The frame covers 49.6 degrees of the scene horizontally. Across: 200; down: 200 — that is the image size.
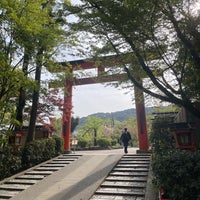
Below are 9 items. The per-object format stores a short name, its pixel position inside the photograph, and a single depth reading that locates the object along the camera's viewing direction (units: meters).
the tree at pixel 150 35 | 4.62
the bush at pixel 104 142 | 22.45
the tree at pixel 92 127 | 29.64
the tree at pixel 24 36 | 7.34
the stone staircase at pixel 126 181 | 6.36
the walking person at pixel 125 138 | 13.46
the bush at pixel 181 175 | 4.23
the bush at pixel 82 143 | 22.70
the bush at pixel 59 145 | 12.57
